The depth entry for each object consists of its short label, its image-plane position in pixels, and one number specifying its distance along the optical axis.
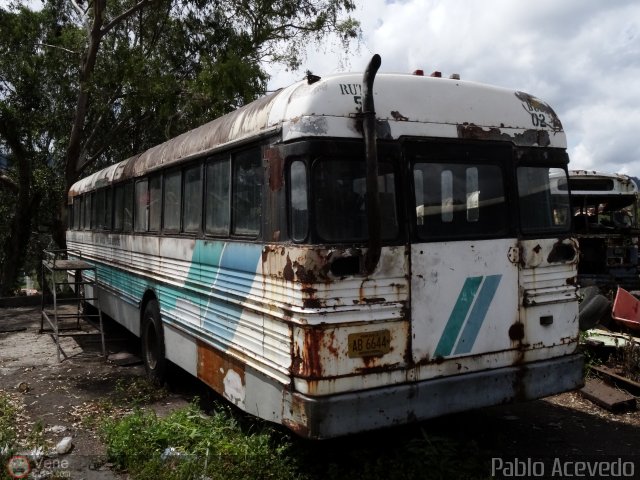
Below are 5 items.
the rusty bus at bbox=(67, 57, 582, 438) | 3.68
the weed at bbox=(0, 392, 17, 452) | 4.53
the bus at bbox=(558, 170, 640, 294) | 10.34
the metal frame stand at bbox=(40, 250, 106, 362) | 8.20
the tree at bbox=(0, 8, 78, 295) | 16.84
